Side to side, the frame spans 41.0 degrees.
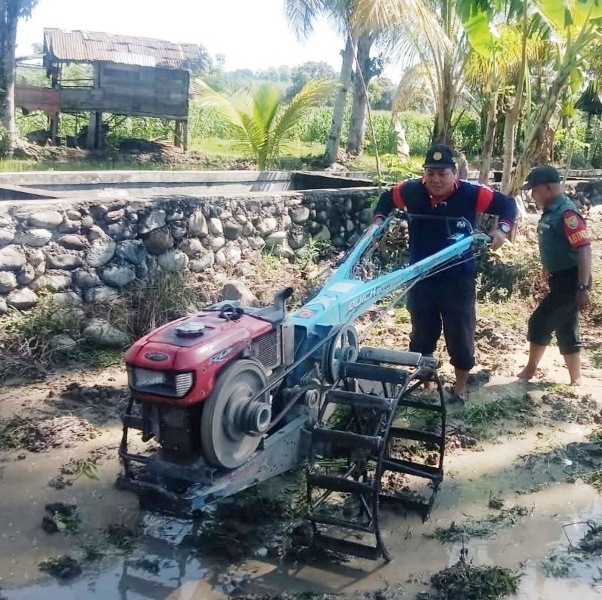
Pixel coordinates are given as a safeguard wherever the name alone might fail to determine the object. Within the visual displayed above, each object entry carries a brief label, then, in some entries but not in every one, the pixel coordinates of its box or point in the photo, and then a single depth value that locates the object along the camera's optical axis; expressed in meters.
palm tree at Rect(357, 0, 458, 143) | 8.96
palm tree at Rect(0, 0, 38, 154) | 18.22
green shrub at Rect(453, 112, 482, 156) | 24.44
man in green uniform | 6.08
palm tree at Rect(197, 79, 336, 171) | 15.27
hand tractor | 3.68
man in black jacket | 5.49
